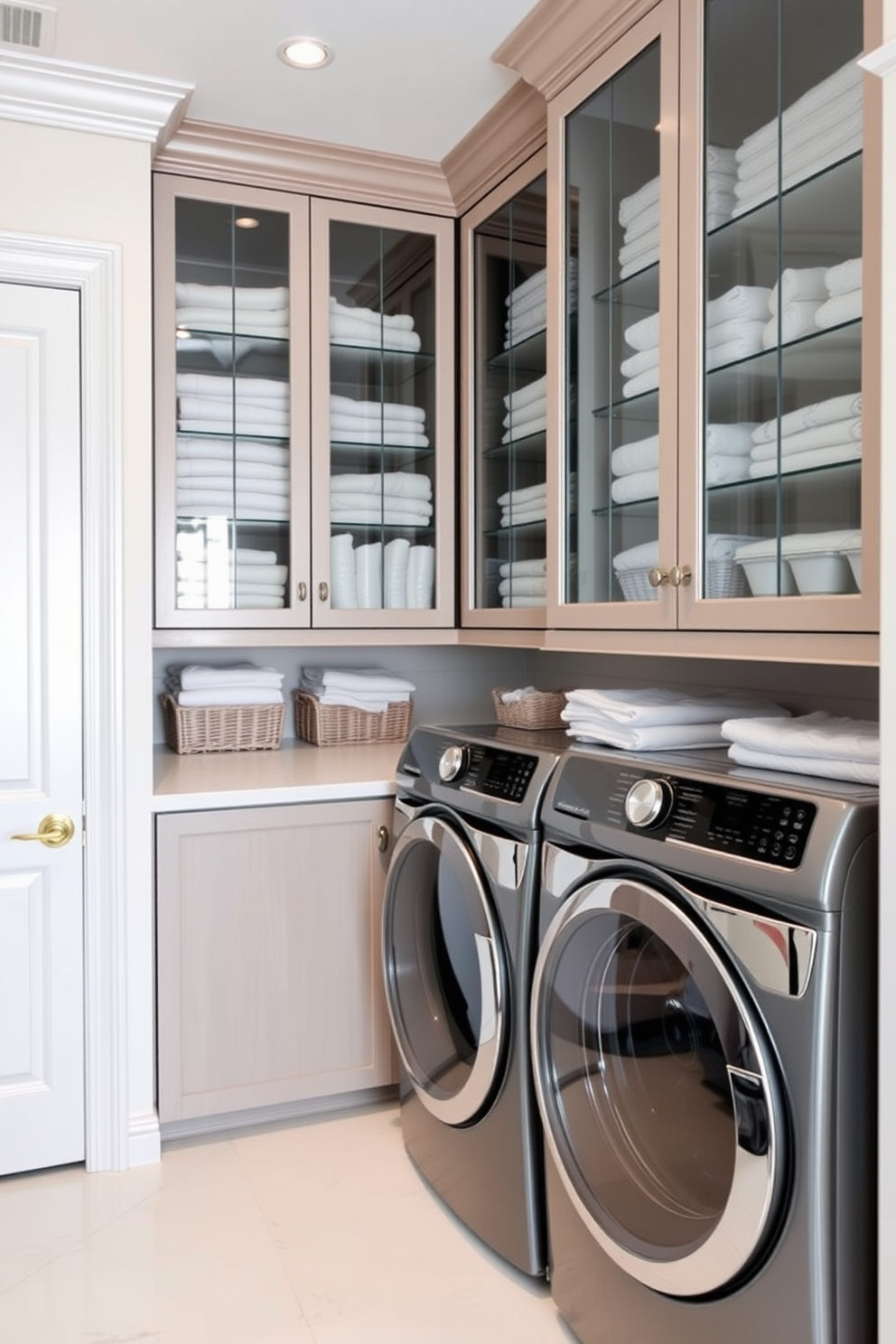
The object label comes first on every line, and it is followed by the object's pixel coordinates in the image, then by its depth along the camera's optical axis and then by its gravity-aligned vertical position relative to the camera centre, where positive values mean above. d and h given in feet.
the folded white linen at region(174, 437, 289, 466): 8.75 +1.69
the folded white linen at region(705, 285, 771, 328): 5.50 +1.87
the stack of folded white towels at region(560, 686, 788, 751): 6.20 -0.42
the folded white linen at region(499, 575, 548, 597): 8.17 +0.50
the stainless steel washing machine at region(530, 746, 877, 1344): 4.07 -1.84
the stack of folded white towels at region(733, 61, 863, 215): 4.91 +2.57
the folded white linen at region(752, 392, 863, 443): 4.90 +1.15
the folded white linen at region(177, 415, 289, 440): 8.75 +1.88
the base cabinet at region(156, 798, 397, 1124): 7.89 -2.42
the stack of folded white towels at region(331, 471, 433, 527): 9.30 +1.36
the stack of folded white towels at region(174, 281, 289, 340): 8.71 +2.89
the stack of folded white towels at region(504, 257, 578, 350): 8.00 +2.72
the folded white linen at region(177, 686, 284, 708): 9.38 -0.44
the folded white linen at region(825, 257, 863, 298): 4.84 +1.76
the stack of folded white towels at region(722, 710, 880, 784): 4.75 -0.47
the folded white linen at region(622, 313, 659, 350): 6.29 +1.95
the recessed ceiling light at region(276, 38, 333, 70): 7.08 +4.14
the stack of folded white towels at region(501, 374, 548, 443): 8.11 +1.92
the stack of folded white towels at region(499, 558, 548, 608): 8.17 +0.53
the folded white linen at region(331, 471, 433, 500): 9.30 +1.48
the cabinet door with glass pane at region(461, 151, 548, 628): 8.16 +2.07
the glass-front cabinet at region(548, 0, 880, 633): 4.96 +1.82
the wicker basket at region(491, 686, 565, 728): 8.25 -0.49
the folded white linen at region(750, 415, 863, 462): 4.90 +1.04
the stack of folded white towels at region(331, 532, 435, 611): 9.31 +0.67
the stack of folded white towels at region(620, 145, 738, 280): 5.78 +2.61
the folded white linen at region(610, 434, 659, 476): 6.32 +1.20
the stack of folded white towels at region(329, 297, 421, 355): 9.23 +2.89
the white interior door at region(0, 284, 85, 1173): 7.46 -0.61
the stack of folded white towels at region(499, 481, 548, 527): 8.11 +1.16
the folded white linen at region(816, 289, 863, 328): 4.85 +1.62
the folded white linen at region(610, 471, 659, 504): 6.32 +1.01
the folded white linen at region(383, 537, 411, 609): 9.50 +0.69
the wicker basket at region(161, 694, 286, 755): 9.47 -0.73
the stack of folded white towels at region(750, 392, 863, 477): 4.90 +1.05
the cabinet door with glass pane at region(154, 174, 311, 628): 8.63 +2.06
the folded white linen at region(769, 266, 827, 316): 5.11 +1.83
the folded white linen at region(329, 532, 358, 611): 9.28 +0.67
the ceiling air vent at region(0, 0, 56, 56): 6.51 +4.02
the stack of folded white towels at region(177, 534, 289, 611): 8.74 +0.59
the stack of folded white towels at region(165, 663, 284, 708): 9.39 -0.35
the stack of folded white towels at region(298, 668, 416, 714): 10.01 -0.40
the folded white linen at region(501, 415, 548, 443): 8.15 +1.79
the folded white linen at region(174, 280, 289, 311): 8.71 +3.01
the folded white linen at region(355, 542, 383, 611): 9.40 +0.67
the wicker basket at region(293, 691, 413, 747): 10.02 -0.74
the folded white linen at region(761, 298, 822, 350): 5.17 +1.66
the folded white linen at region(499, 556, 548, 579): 8.14 +0.65
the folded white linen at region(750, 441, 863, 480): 4.90 +0.94
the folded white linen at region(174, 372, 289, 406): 8.72 +2.23
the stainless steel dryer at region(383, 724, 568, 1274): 6.14 -2.14
